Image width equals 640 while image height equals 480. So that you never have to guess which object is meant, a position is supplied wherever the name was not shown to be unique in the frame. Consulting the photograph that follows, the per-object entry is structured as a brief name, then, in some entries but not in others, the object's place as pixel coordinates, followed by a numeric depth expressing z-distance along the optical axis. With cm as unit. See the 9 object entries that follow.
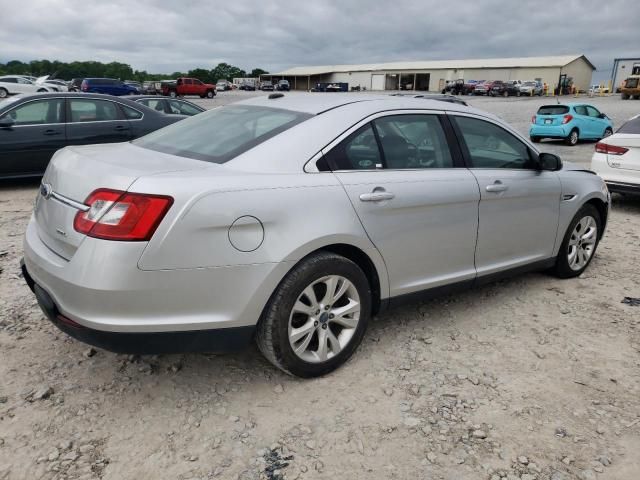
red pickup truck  4597
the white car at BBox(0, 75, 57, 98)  2802
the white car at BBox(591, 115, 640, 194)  741
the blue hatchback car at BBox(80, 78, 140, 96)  3250
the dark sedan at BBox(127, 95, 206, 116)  1193
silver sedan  240
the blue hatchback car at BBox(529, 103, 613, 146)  1712
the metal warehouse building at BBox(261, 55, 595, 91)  6712
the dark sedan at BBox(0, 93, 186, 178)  774
